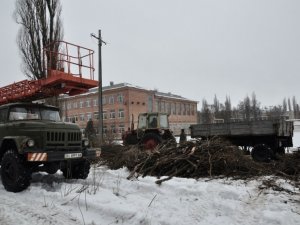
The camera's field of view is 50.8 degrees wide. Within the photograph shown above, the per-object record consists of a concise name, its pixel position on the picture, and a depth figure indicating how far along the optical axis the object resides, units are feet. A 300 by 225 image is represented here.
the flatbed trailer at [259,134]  40.80
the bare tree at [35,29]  62.49
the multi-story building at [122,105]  173.47
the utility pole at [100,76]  57.67
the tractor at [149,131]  47.55
